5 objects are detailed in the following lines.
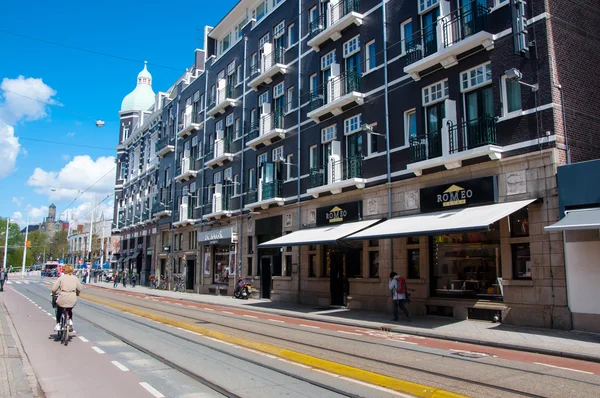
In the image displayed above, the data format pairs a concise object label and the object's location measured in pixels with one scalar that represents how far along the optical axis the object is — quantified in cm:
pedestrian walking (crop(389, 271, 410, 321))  1681
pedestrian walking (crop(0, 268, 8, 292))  3660
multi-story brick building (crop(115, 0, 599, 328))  1481
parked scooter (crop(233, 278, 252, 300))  2889
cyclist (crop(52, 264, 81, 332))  1172
